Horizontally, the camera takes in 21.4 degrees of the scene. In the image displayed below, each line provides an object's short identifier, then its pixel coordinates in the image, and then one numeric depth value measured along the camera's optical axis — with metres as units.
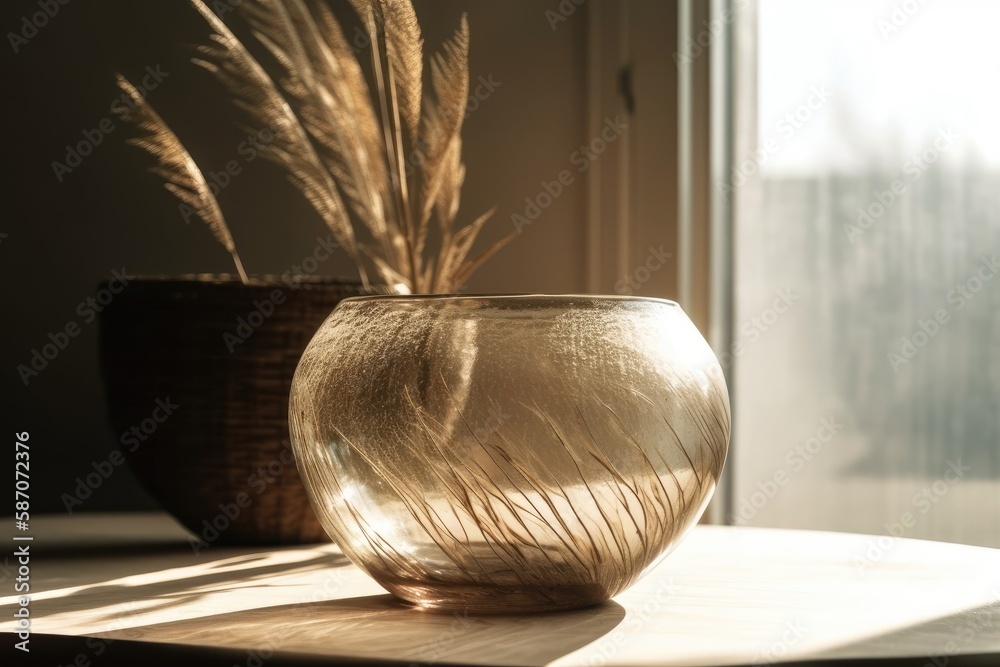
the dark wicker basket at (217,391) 1.51
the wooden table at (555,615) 1.19
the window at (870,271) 1.79
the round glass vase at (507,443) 1.22
